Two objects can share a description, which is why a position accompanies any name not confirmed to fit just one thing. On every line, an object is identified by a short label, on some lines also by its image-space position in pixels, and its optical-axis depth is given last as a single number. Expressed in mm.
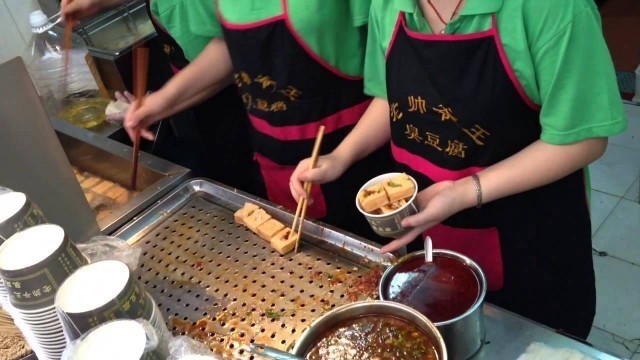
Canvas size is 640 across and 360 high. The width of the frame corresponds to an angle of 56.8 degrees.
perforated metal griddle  1169
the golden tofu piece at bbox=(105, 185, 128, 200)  1800
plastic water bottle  2547
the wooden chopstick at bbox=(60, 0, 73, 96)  2184
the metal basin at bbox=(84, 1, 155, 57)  2582
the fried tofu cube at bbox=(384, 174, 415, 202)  1167
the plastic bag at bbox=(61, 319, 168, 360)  797
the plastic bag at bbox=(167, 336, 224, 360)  944
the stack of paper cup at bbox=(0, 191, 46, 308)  1060
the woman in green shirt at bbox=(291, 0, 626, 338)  1104
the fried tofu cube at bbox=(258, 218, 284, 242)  1358
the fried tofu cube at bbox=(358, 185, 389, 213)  1165
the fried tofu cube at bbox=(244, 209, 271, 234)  1396
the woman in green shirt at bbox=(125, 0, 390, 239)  1567
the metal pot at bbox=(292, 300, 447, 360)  928
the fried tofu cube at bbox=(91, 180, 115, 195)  1835
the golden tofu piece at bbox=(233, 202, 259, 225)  1434
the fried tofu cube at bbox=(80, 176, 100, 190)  1880
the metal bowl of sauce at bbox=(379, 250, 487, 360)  963
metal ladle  1081
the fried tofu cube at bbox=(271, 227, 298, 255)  1322
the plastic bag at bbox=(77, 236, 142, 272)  1346
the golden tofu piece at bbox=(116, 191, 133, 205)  1750
